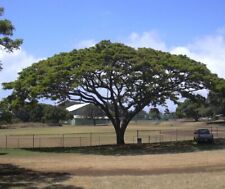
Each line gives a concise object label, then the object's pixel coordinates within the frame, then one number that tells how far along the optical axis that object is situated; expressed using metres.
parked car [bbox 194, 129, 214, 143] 51.49
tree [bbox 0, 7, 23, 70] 21.83
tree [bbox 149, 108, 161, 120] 53.88
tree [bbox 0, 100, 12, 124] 27.14
